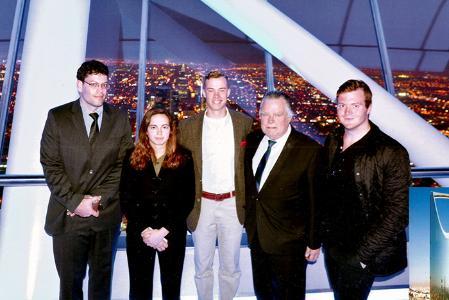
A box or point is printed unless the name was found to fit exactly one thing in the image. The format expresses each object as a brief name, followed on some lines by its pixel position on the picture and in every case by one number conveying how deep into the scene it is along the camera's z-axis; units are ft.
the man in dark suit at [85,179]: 6.54
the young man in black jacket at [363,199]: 5.59
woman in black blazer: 6.70
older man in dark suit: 6.53
